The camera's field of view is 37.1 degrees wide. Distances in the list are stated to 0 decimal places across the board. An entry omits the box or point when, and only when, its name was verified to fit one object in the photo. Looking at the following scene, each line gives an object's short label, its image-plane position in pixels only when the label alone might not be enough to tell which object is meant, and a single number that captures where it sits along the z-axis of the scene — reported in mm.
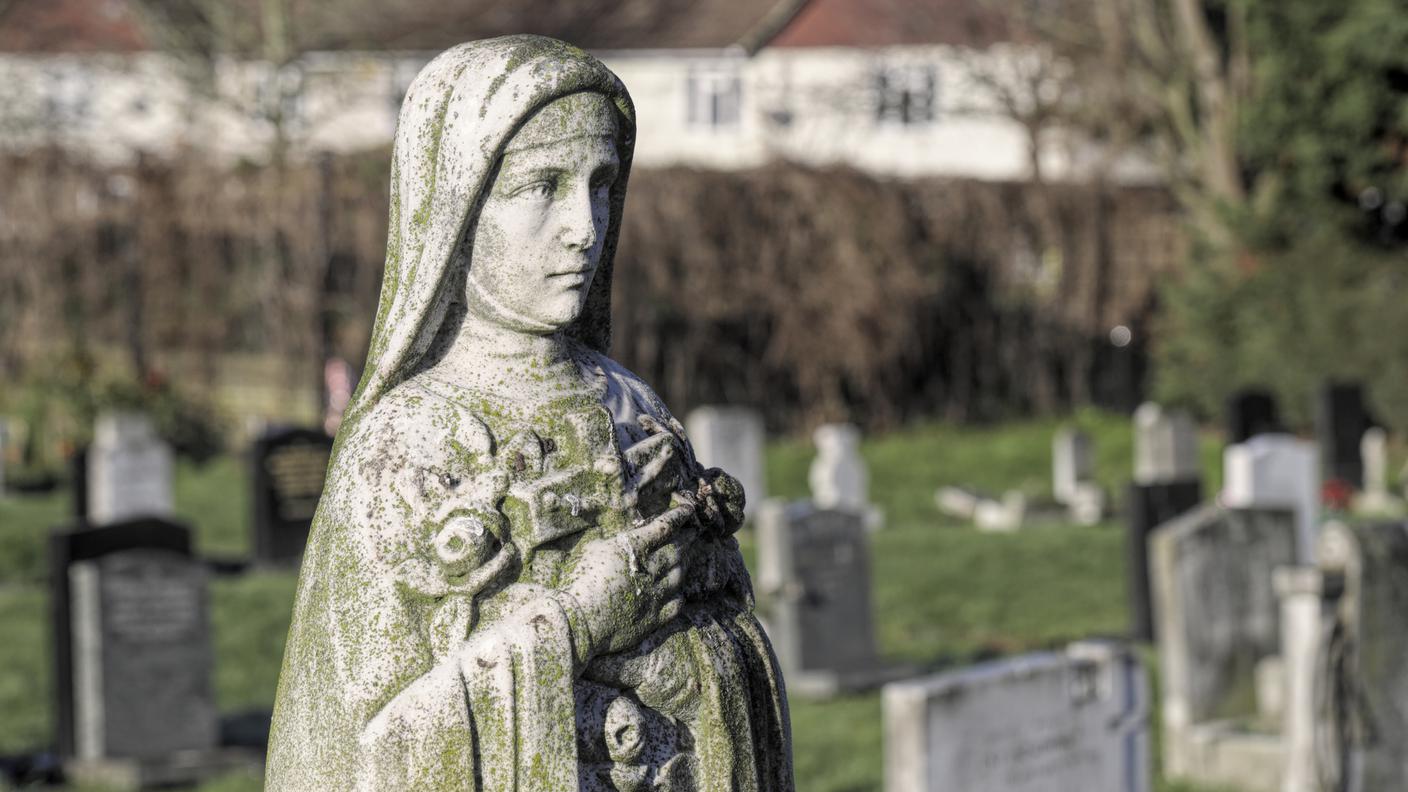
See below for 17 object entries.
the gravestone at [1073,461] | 20719
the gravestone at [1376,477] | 18611
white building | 28109
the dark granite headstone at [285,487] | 16516
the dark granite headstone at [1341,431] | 19969
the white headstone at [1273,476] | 13000
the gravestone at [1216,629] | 10820
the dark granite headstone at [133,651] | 11117
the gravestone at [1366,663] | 8836
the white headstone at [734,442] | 17625
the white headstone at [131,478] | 15242
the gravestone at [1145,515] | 13578
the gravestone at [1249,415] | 19516
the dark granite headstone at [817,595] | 12273
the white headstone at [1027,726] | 7527
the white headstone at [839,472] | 17344
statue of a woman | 2943
